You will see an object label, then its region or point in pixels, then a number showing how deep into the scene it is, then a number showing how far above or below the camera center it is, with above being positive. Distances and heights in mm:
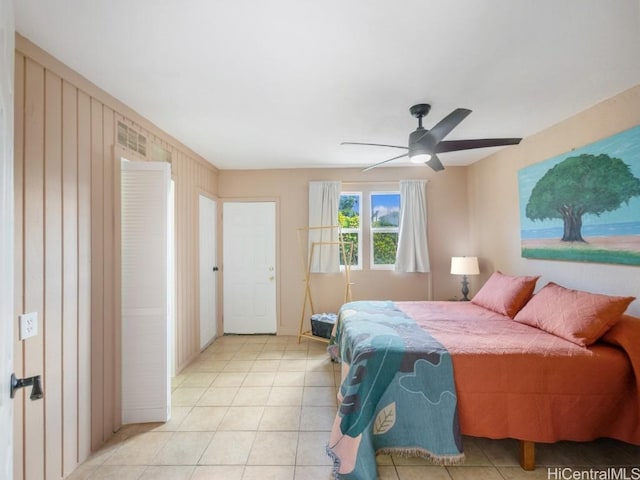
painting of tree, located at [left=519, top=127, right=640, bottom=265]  2121 +316
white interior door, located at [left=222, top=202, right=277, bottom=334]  4352 -301
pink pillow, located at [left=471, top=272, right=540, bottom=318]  2676 -519
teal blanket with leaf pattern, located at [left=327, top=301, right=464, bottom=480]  1655 -1007
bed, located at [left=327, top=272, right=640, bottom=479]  1687 -950
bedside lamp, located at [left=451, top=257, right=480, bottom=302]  3691 -318
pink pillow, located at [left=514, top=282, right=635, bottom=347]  1879 -531
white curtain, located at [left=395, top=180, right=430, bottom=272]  4137 +208
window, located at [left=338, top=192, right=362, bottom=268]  4410 +370
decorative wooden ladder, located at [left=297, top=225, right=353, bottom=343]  4027 -277
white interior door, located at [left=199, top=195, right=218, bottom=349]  3799 -315
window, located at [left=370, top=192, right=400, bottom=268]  4391 +261
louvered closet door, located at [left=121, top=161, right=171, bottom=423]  2236 -338
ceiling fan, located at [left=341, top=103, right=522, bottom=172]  2051 +780
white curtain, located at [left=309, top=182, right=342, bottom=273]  4227 +349
